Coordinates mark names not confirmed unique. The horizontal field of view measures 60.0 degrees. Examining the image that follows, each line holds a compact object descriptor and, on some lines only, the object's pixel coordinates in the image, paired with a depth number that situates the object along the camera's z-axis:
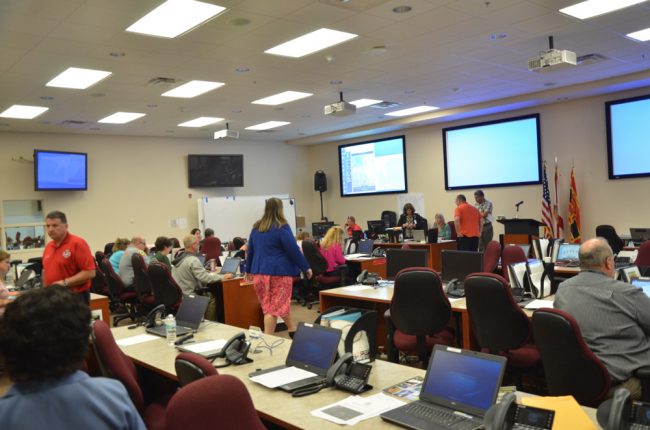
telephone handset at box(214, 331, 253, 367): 3.17
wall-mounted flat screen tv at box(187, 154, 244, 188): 14.20
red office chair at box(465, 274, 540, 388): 3.74
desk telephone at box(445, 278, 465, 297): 5.02
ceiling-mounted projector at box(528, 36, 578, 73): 6.60
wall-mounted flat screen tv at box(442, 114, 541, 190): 11.67
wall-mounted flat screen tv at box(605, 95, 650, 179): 9.98
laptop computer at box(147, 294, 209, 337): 4.02
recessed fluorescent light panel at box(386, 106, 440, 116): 11.77
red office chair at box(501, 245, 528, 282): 5.92
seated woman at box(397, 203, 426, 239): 11.19
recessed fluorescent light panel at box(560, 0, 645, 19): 5.83
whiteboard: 14.21
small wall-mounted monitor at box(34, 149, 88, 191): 11.49
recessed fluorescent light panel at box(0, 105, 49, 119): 9.32
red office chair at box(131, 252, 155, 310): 7.54
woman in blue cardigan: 5.41
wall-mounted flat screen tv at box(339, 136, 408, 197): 14.31
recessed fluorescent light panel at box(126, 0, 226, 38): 5.27
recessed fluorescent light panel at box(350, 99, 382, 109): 10.56
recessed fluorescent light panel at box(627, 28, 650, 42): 6.93
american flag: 11.21
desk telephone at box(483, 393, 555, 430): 1.89
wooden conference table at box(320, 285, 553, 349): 5.11
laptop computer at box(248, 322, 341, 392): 2.80
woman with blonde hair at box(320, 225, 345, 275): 8.44
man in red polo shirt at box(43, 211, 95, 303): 5.07
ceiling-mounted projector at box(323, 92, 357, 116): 8.93
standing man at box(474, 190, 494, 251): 11.11
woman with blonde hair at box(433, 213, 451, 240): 11.01
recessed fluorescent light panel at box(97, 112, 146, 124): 10.50
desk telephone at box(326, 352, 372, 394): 2.63
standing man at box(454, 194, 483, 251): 10.34
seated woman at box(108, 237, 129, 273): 8.64
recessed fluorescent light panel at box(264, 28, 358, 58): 6.40
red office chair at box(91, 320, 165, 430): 2.73
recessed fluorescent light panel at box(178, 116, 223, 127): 11.47
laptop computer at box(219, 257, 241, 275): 7.37
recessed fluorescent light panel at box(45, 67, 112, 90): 7.38
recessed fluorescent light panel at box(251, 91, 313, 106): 9.52
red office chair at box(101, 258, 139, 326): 8.17
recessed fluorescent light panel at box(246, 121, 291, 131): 12.53
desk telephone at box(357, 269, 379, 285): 5.98
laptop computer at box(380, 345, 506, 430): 2.23
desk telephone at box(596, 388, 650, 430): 1.81
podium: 9.88
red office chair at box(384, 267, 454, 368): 4.25
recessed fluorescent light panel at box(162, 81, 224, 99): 8.41
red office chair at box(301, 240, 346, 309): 8.41
